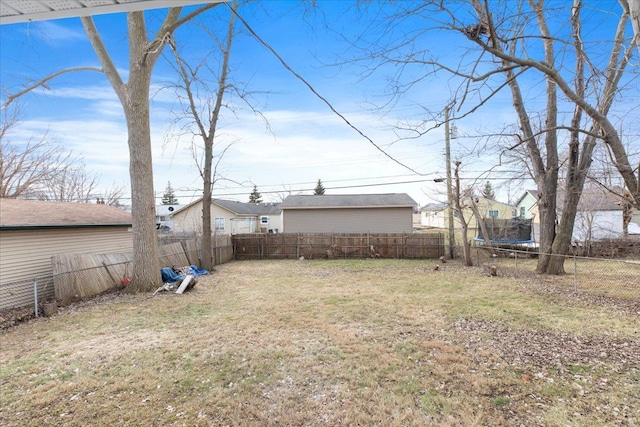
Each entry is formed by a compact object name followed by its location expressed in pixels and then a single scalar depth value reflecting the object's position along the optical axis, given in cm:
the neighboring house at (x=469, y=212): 3212
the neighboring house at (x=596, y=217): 1440
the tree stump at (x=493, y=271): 955
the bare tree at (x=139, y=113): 727
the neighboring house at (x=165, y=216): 2838
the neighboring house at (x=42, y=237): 696
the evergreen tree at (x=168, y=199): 4305
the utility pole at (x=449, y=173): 1241
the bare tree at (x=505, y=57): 321
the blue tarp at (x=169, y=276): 873
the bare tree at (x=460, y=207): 1174
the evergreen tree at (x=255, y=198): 4707
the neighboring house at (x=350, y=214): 1773
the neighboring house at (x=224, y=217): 2622
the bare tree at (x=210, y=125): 1015
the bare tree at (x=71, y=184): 1689
